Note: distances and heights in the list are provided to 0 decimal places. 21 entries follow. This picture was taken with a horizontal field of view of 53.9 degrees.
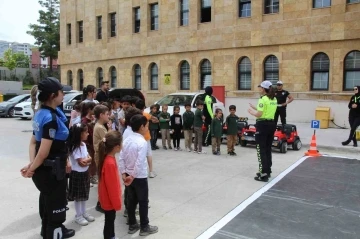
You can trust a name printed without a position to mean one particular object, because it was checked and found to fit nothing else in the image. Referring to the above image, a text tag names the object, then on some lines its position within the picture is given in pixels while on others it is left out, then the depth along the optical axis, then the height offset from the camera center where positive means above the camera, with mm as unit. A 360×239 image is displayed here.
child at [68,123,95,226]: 4773 -1121
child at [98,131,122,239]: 4000 -1029
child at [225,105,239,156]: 9891 -1173
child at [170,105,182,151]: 10898 -1132
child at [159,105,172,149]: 10867 -1075
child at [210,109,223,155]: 9852 -1163
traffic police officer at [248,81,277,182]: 7113 -738
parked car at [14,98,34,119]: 19734 -1189
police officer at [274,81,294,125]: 12141 -373
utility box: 15961 -1213
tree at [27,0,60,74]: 51469 +8084
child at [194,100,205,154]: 10125 -1030
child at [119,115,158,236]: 4457 -1014
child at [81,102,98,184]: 5949 -524
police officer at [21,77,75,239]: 3477 -687
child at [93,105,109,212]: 5432 -531
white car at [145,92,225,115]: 13364 -430
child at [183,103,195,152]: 10578 -1071
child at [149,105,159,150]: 10695 -1213
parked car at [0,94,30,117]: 21547 -1167
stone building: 16641 +2505
